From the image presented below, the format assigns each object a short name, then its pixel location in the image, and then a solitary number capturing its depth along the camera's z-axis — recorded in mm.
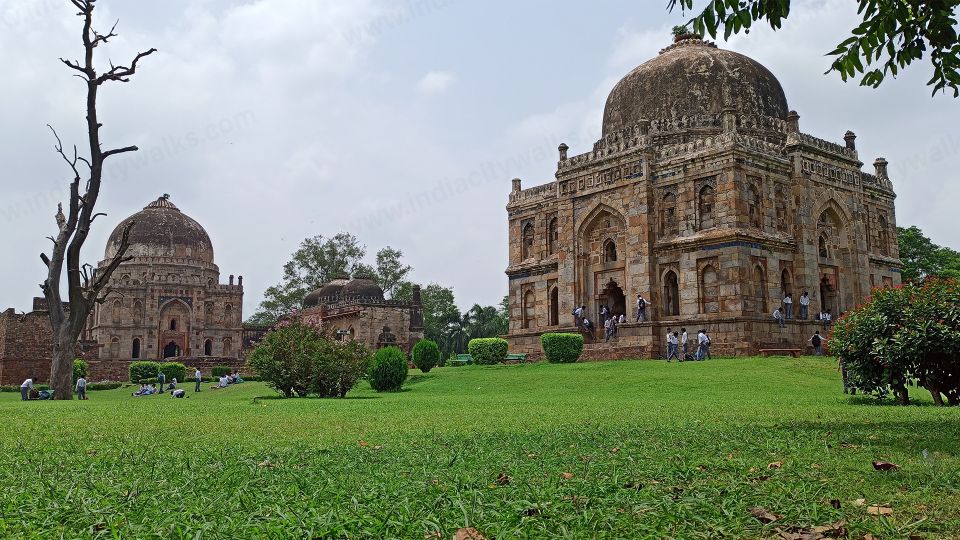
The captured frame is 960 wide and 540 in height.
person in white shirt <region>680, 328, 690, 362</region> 24159
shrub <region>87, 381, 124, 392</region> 32125
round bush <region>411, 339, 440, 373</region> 26844
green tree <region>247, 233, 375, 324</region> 53750
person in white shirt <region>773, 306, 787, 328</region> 25375
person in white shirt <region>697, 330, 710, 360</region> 23494
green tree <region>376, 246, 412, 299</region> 54438
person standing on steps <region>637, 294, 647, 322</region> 26891
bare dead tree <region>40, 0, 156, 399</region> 17969
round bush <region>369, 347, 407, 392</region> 21062
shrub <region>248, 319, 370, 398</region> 18391
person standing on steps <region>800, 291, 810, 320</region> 26398
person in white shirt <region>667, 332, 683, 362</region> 24189
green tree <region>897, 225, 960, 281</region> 40500
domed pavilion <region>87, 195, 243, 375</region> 49375
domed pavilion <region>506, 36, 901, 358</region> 25703
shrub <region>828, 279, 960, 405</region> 11086
